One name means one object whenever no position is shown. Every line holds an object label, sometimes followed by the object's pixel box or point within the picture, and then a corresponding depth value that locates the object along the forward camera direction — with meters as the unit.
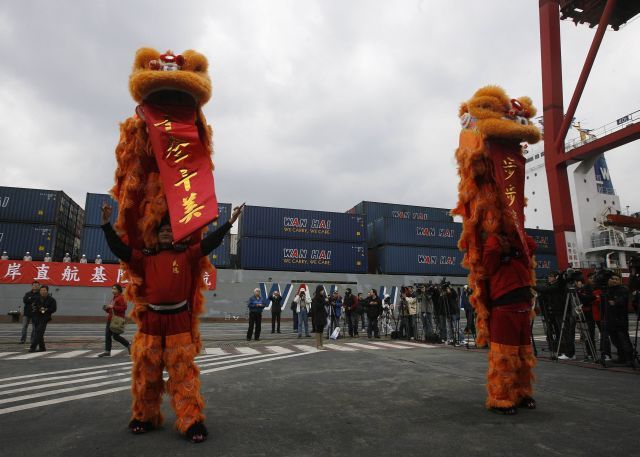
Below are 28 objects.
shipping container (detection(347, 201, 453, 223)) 34.47
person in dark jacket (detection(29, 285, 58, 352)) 8.70
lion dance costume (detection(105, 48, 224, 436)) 3.02
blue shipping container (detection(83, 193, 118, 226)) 24.19
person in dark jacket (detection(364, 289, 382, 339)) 12.71
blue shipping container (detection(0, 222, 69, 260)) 22.89
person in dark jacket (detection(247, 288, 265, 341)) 11.87
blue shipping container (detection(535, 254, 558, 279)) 34.31
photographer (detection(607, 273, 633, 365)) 6.44
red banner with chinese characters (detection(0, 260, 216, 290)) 21.05
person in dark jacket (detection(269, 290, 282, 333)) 14.92
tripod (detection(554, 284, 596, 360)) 6.92
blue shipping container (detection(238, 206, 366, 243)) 27.08
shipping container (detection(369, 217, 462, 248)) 29.83
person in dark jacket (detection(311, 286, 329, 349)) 9.65
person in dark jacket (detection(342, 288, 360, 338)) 13.24
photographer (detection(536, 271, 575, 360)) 7.20
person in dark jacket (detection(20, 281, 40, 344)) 9.02
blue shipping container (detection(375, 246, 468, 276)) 29.31
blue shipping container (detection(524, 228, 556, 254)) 34.12
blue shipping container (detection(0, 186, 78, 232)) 23.50
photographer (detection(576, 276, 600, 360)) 7.74
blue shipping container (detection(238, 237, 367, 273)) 26.33
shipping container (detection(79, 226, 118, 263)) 24.02
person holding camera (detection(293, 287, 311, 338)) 13.50
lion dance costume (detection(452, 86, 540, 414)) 3.64
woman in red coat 8.22
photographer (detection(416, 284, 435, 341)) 11.61
